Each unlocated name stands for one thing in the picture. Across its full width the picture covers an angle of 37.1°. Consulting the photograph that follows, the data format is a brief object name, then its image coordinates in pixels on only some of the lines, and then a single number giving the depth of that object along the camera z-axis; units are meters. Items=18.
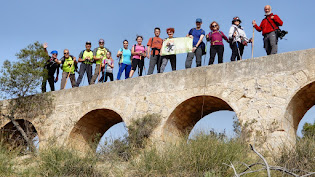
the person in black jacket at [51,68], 13.37
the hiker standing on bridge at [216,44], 11.20
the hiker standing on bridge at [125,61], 12.56
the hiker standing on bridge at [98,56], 12.96
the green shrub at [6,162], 9.04
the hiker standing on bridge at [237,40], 11.12
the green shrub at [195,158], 7.79
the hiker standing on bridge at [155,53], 12.03
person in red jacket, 10.59
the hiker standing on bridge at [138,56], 12.29
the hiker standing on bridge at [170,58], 11.85
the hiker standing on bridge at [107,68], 12.91
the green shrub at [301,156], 7.93
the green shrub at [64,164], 8.66
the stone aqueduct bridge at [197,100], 9.87
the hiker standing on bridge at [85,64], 13.01
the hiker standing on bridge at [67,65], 13.36
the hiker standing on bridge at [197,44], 11.56
